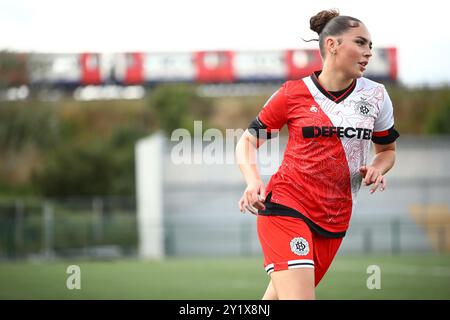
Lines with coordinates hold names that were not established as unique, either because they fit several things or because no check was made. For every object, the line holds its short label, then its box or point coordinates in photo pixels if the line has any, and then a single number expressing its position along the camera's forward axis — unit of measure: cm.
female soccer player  514
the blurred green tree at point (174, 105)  5775
